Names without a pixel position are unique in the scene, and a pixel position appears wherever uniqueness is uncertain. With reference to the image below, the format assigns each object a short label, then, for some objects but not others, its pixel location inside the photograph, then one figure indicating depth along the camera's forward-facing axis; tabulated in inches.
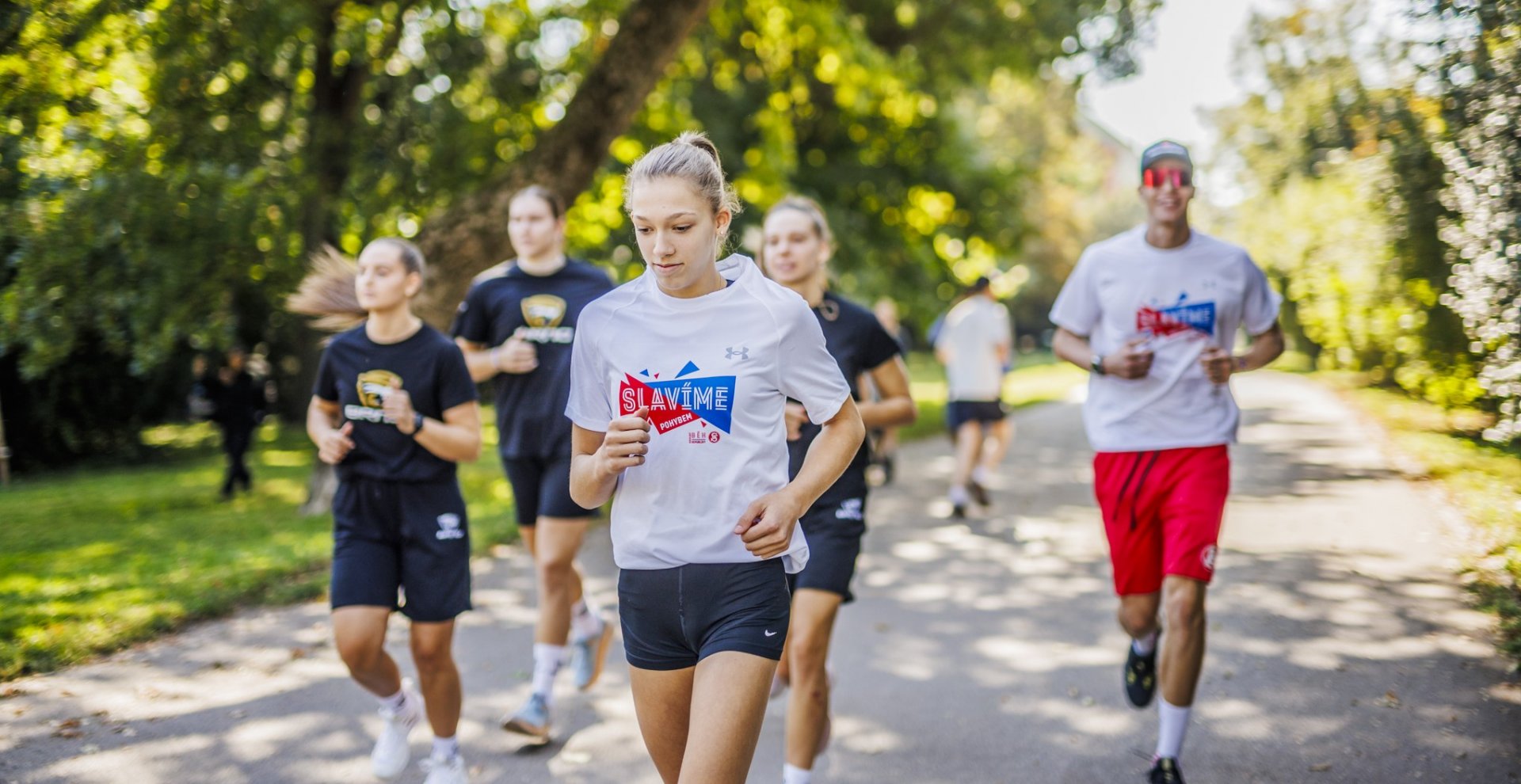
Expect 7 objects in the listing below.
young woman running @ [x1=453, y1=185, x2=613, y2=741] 214.1
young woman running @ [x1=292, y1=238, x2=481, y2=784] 173.6
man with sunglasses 181.8
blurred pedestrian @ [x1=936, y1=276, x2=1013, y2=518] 453.7
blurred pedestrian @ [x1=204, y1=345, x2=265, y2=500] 550.0
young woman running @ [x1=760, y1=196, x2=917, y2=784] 169.6
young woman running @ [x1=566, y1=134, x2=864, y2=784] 113.0
